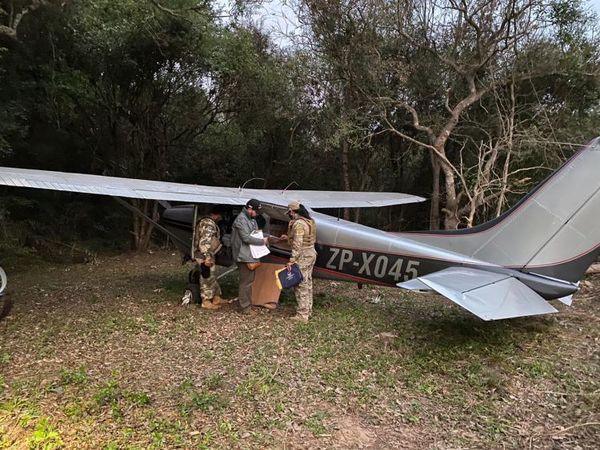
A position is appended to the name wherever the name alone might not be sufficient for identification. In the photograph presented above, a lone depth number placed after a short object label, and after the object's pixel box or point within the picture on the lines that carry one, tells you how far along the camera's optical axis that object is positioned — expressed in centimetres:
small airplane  568
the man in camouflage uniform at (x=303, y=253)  726
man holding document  745
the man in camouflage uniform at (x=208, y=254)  772
